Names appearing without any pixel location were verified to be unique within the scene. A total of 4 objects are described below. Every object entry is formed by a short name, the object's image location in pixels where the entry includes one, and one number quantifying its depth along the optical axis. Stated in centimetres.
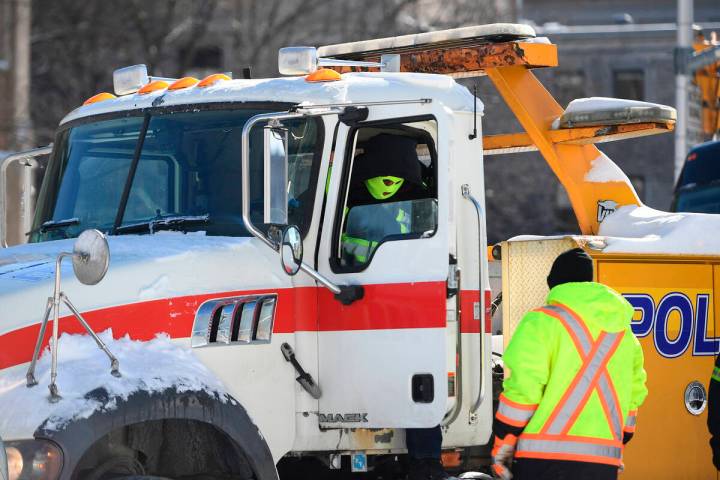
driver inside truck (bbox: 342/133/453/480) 1127
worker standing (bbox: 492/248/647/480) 1012
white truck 990
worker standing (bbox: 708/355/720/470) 1172
